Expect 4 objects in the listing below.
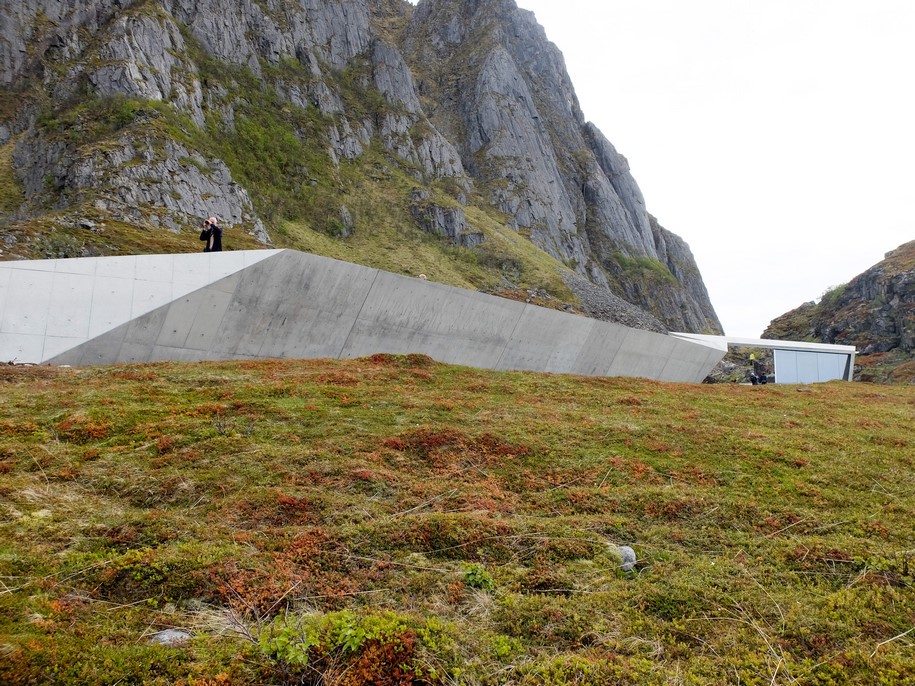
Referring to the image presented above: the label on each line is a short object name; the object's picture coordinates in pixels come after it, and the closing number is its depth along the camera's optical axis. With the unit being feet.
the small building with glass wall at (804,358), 122.01
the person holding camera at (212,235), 56.18
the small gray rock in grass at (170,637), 13.20
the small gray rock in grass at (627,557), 19.41
